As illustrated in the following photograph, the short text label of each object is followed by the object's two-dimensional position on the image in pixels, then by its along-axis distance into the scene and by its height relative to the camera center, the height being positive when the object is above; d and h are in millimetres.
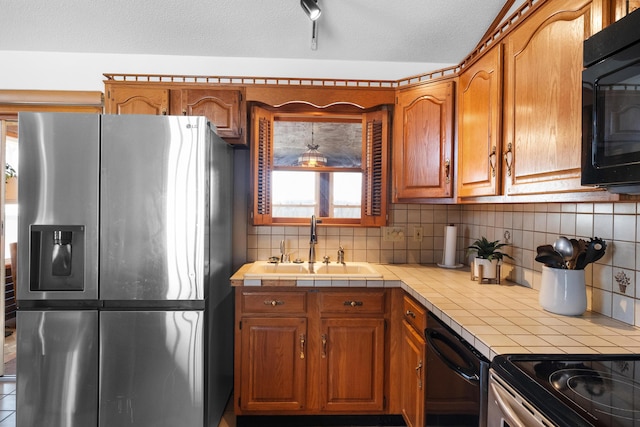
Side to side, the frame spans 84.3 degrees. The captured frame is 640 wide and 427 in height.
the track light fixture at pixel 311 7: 1962 +1139
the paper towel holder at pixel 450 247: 2400 -234
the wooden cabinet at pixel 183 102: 2227 +680
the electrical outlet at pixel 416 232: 2602 -145
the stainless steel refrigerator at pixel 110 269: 1737 -301
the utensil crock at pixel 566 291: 1351 -300
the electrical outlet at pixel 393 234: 2594 -161
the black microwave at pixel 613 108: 842 +276
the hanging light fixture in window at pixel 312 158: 2529 +382
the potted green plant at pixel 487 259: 1936 -253
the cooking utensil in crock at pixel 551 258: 1397 -177
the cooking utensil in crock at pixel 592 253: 1353 -149
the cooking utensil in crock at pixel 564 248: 1355 -130
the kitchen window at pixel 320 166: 2424 +316
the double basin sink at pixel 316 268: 2307 -389
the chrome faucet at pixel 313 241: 2391 -204
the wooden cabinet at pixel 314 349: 2012 -789
